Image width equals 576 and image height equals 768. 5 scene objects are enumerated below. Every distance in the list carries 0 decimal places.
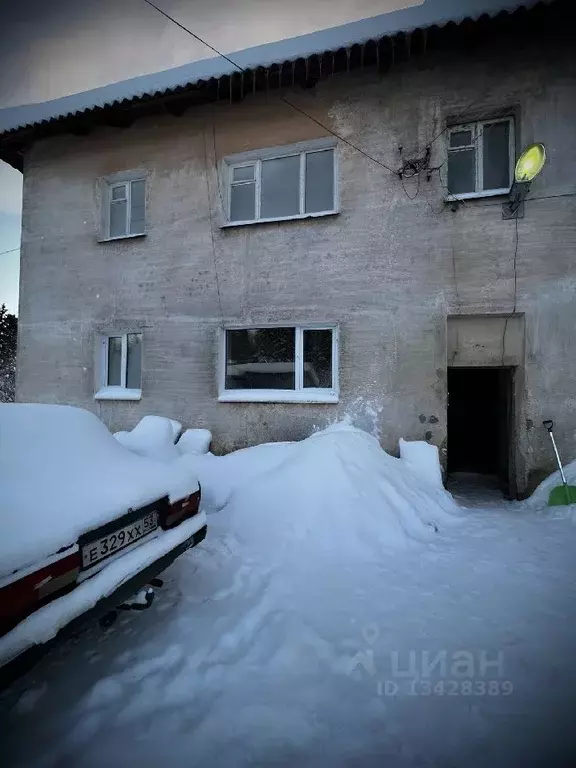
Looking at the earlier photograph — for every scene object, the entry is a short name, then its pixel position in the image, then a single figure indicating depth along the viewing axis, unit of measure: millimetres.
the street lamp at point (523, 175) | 4586
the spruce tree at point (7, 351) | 16566
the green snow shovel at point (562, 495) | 4660
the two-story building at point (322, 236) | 5266
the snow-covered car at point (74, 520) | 1620
